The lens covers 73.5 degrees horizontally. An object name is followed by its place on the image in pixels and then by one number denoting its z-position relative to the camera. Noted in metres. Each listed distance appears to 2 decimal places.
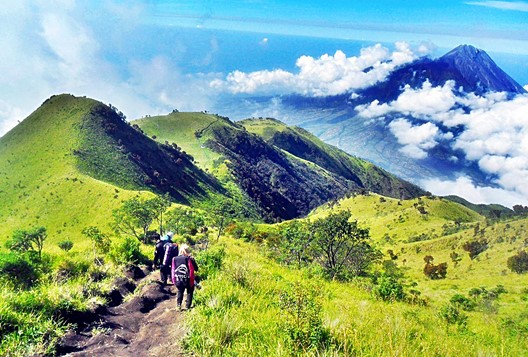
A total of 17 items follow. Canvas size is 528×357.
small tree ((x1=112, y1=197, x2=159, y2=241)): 74.50
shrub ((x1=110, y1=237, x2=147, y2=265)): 15.85
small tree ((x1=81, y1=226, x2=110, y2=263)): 16.94
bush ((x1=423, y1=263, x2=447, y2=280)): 79.38
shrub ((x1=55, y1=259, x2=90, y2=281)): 12.76
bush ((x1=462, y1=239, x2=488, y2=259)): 87.74
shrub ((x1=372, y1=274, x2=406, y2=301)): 16.89
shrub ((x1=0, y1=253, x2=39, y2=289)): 11.29
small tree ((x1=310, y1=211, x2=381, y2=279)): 58.31
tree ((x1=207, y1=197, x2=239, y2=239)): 84.06
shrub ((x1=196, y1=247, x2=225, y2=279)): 14.04
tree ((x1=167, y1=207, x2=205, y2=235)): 78.25
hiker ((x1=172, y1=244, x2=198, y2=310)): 10.66
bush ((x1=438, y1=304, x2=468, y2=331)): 14.04
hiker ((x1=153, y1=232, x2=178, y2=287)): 14.59
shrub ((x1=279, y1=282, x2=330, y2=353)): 6.48
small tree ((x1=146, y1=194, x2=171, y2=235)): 76.94
